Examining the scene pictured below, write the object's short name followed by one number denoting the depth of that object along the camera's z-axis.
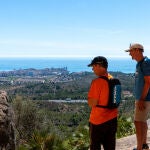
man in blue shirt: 6.18
